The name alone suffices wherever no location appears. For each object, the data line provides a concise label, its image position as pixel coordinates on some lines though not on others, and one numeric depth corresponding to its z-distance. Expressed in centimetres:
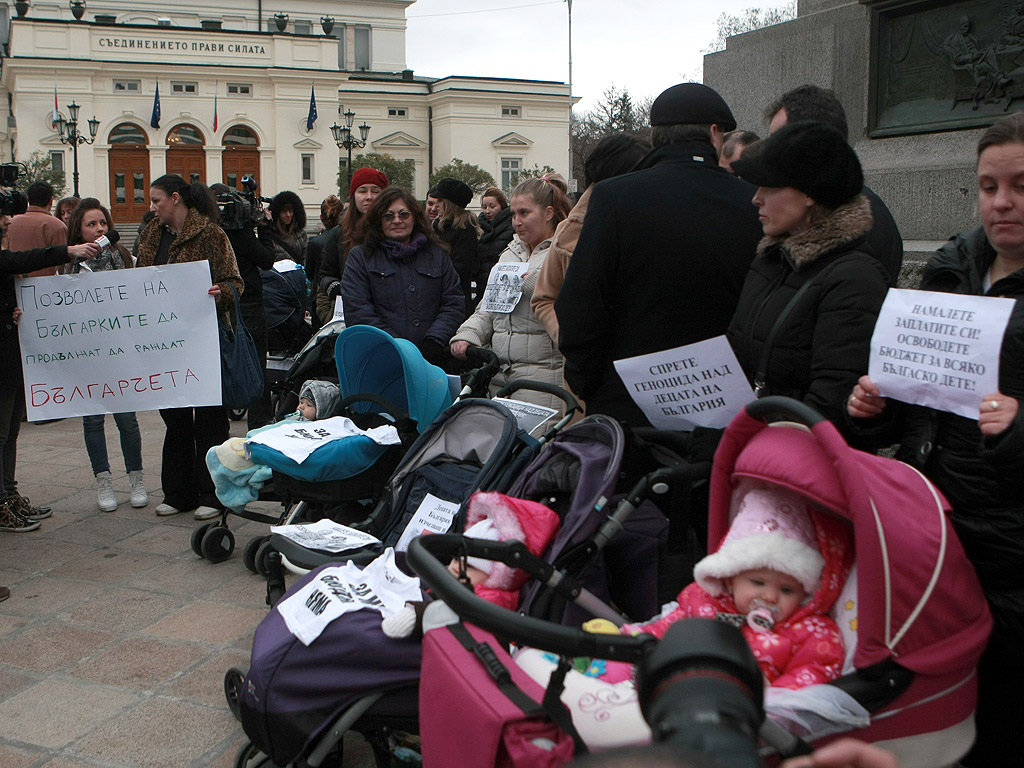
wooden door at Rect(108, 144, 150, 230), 4944
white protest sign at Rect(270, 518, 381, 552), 352
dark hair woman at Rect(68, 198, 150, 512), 613
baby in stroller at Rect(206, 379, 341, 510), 469
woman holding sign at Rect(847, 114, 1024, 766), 220
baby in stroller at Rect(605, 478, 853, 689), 231
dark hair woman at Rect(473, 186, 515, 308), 761
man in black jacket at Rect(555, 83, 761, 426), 322
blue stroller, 428
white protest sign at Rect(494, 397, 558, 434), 412
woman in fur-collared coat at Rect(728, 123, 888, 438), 256
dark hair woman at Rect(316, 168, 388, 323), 684
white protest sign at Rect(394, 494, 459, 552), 365
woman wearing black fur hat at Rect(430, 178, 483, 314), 771
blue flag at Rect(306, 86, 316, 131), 4925
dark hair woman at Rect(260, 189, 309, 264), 930
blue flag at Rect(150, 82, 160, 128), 4609
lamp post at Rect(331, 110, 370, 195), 3734
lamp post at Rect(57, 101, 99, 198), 3306
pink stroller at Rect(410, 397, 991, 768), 205
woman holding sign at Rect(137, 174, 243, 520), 582
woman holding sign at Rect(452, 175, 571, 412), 477
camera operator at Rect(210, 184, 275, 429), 648
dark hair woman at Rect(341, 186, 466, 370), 565
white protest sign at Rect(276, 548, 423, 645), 289
